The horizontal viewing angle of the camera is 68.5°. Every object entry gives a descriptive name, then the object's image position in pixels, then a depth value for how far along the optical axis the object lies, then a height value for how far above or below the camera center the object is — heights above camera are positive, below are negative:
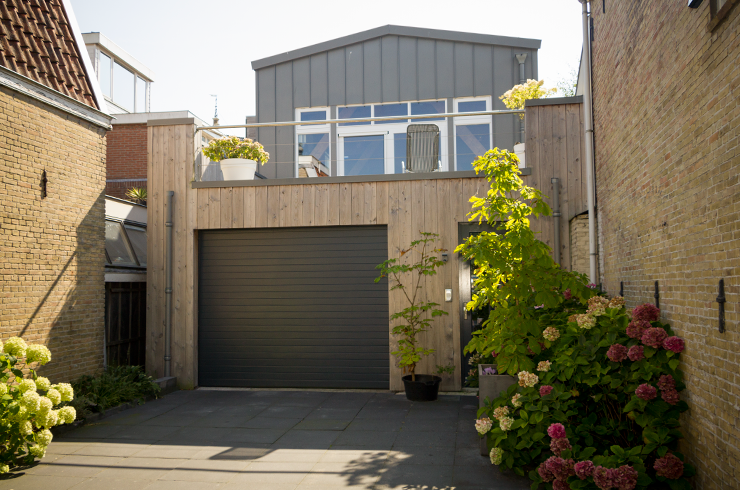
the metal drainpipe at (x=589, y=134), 6.85 +1.75
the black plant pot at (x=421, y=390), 7.28 -1.60
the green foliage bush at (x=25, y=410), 4.72 -1.19
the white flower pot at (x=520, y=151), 8.22 +1.81
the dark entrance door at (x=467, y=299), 7.88 -0.43
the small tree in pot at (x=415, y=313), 7.34 -0.60
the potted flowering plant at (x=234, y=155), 8.67 +1.89
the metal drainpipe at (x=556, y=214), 7.59 +0.77
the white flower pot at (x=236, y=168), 8.66 +1.66
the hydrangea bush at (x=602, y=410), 3.88 -1.11
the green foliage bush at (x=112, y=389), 6.60 -1.51
